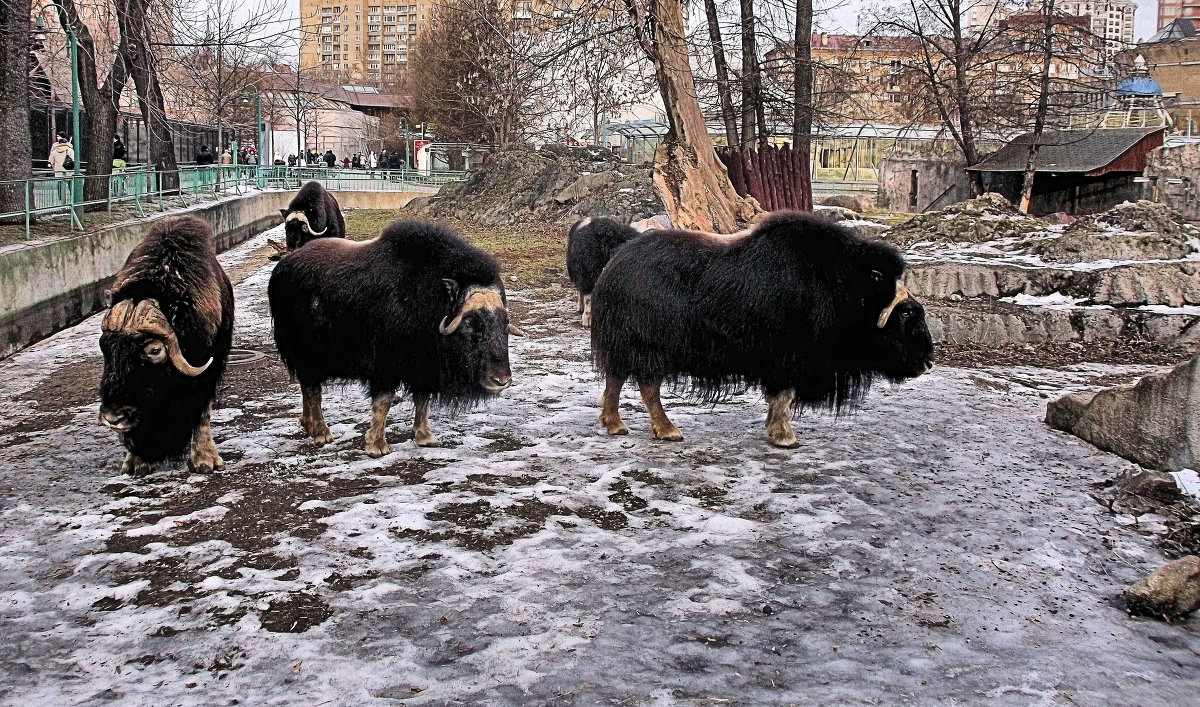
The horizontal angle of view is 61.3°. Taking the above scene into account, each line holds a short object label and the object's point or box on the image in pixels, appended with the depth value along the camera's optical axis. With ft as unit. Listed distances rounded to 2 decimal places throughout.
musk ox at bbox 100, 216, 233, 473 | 18.78
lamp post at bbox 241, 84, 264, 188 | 117.20
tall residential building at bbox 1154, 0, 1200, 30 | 521.74
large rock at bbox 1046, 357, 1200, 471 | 19.35
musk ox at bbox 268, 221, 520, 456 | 20.77
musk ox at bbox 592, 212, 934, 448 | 21.77
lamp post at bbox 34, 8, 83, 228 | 51.29
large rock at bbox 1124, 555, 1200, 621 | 14.02
